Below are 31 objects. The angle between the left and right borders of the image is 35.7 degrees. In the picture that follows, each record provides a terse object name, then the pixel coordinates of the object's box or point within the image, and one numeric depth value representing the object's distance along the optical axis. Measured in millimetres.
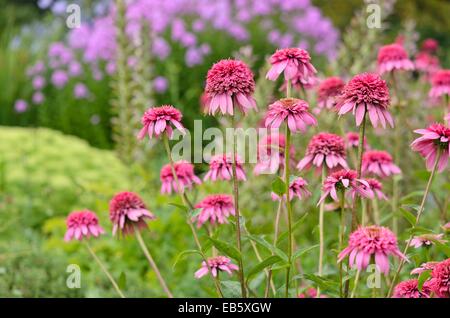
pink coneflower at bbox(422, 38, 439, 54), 4957
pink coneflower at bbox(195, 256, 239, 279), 2199
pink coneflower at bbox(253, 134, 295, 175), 2342
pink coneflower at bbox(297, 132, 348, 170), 2145
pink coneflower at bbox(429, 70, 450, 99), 2832
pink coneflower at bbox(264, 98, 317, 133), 1856
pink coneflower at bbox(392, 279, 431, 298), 2000
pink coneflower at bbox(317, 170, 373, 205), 1945
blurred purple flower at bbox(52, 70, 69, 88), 7098
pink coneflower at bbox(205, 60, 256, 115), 1876
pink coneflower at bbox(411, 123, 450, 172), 1838
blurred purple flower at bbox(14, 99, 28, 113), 6852
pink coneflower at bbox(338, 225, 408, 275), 1710
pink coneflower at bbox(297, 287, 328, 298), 2559
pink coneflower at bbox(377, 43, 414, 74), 2781
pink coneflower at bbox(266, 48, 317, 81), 1915
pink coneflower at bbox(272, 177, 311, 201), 2238
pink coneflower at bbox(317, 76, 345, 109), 2715
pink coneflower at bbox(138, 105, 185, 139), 1987
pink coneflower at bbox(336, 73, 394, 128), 1854
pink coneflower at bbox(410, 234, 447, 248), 1912
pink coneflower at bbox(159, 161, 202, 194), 2400
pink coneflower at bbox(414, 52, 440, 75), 4496
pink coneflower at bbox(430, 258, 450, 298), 1705
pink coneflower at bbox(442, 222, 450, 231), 2008
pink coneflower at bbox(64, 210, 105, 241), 2404
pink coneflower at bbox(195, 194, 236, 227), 2260
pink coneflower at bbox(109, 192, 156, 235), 2312
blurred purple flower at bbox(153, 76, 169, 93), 6418
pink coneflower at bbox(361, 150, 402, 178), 2471
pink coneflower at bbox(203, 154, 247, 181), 2271
